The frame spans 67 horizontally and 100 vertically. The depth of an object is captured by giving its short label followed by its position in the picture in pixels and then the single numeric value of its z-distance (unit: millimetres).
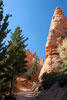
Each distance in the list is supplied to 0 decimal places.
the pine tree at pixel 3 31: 9023
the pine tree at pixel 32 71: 39219
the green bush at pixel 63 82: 10030
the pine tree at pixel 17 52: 17061
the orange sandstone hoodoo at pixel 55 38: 25266
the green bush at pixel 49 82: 13595
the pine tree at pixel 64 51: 22280
